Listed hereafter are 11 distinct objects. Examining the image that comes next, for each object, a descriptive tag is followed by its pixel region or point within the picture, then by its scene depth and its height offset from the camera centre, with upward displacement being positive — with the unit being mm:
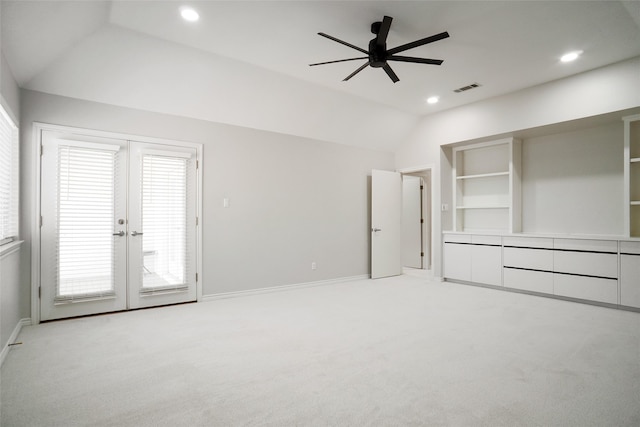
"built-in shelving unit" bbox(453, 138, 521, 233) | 5043 +521
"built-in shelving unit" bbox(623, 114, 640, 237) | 3916 +561
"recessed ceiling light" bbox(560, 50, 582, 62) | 3529 +1805
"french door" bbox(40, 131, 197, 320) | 3434 -99
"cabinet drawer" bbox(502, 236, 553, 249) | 4488 -358
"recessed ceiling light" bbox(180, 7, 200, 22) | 2792 +1790
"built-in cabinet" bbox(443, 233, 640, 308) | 3857 -672
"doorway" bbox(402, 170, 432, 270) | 7164 -181
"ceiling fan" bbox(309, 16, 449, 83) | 2795 +1505
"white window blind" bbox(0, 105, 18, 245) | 2807 +348
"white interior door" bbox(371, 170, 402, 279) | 5902 -132
